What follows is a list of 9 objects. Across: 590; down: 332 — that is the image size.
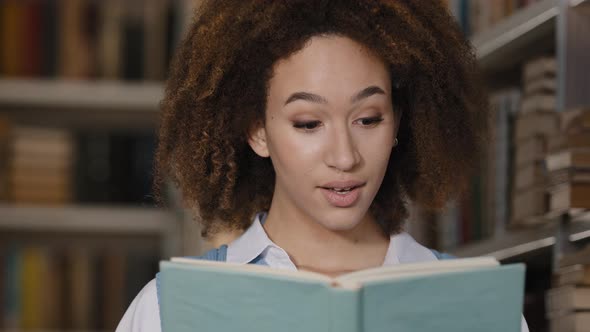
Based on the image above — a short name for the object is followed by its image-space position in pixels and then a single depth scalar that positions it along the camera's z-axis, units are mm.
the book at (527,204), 2630
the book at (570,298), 2468
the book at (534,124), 2639
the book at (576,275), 2469
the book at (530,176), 2649
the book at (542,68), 2674
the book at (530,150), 2679
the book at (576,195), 2486
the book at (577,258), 2454
